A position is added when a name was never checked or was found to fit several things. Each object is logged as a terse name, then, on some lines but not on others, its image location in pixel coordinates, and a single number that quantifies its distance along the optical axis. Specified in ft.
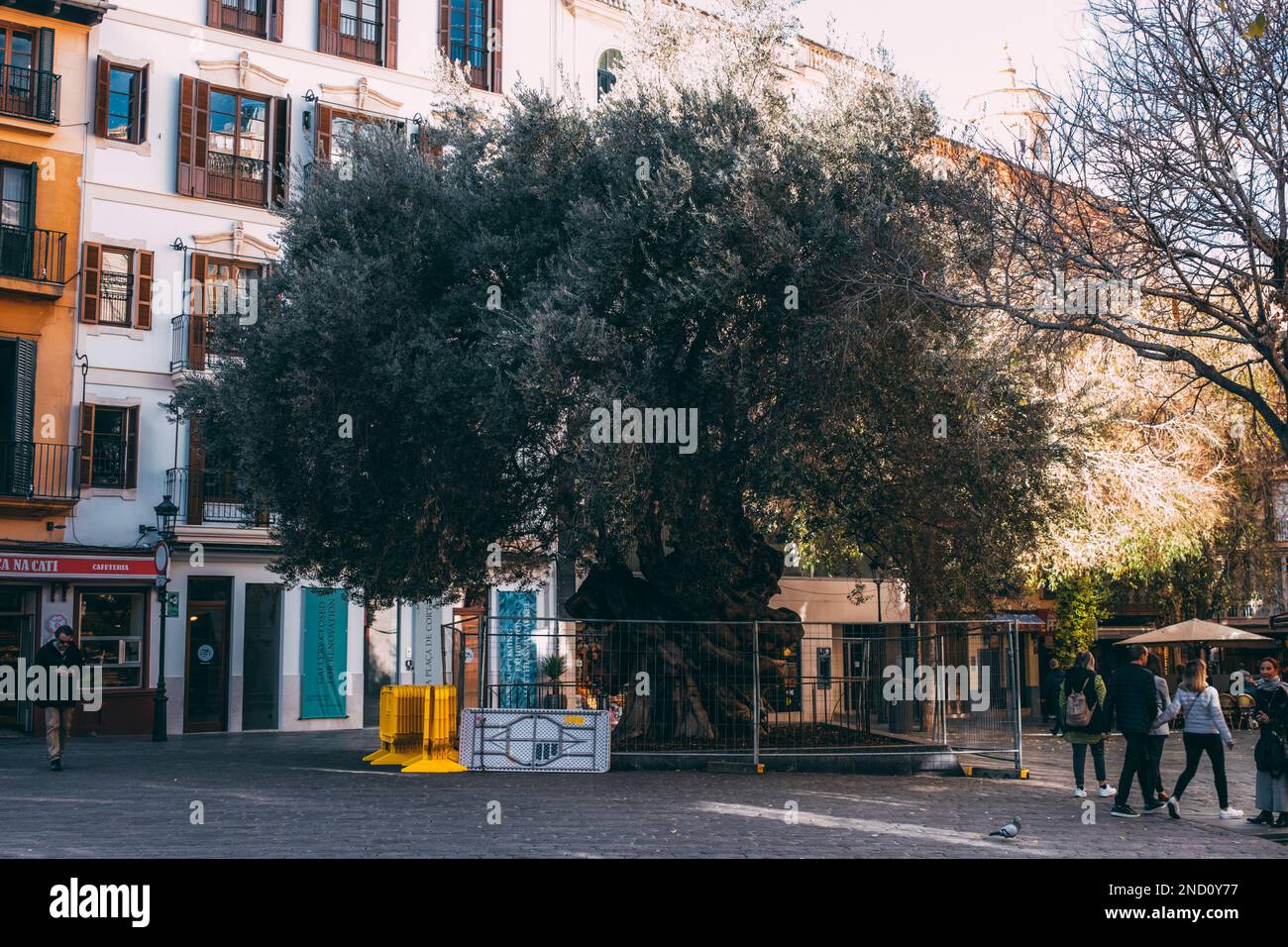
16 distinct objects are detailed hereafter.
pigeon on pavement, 39.17
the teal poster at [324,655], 98.07
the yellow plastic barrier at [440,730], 61.21
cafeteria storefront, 84.58
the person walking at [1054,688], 89.20
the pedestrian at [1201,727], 48.47
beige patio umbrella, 93.76
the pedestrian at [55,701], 61.62
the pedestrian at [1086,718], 52.70
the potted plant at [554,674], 59.57
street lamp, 83.51
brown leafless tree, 49.85
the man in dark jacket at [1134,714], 48.32
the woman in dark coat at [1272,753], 46.29
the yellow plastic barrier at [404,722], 63.72
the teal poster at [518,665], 59.11
